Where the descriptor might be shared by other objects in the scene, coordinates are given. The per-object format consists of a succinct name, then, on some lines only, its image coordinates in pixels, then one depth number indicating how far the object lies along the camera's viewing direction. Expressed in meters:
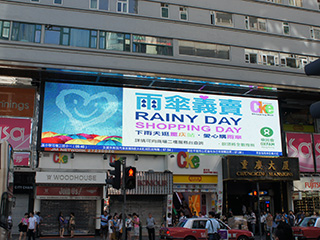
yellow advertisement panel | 24.86
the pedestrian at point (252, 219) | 23.50
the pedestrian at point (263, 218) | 23.73
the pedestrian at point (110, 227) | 18.79
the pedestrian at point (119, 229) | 19.28
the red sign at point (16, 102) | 23.50
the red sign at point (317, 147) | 28.79
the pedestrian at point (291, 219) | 21.97
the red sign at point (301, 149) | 28.17
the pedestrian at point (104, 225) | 19.31
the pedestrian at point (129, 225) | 19.56
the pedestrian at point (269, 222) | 20.45
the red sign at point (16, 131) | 22.78
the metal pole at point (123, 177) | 12.10
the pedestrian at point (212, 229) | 12.71
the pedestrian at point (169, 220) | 21.83
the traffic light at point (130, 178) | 12.06
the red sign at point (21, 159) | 22.31
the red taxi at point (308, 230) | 16.81
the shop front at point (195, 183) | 24.83
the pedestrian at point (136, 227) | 18.87
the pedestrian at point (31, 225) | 18.02
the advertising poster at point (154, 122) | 23.72
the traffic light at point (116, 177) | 12.04
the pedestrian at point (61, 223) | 22.08
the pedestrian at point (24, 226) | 18.16
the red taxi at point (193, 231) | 16.47
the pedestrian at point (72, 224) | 22.36
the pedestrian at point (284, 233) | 6.53
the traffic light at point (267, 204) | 28.79
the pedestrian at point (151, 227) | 19.16
